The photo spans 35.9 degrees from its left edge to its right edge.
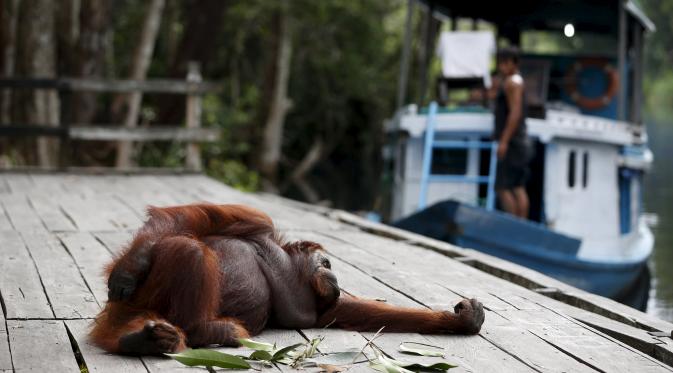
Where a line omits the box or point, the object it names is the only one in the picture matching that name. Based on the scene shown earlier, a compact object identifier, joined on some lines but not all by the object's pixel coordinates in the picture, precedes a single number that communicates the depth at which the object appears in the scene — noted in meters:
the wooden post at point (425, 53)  12.62
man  9.65
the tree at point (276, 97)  21.38
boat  9.52
